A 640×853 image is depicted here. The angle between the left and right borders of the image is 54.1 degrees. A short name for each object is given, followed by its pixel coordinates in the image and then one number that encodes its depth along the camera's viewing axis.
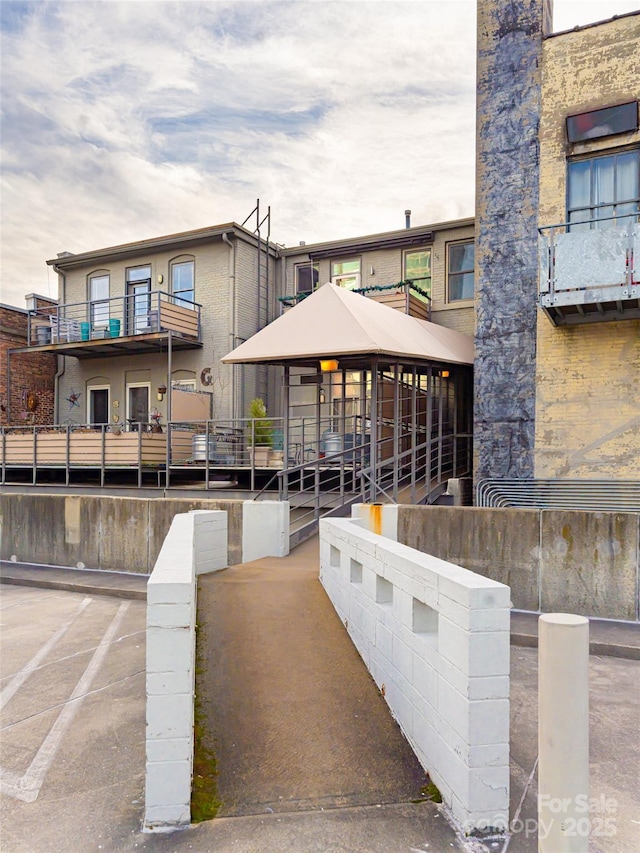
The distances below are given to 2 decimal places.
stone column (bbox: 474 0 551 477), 11.40
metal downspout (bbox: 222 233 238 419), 17.84
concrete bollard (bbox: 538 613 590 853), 2.32
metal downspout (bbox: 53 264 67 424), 20.64
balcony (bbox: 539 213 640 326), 9.67
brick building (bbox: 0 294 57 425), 19.48
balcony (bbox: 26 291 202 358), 17.48
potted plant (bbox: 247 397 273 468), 14.38
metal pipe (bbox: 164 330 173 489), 15.16
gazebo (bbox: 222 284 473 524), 10.63
